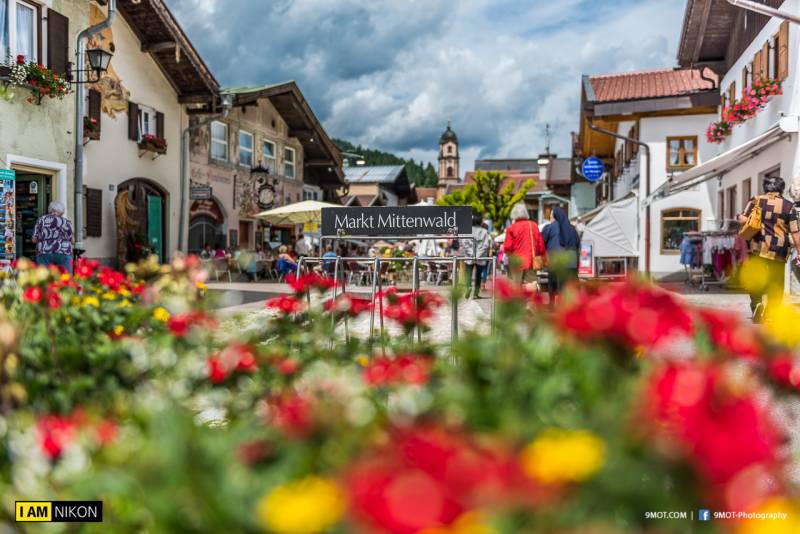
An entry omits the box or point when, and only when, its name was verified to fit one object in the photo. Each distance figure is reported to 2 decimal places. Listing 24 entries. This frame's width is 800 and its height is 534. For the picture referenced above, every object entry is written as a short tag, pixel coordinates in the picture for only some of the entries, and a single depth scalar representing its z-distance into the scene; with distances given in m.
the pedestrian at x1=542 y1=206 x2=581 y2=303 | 10.32
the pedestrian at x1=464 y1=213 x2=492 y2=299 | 14.90
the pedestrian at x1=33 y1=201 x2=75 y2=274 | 9.68
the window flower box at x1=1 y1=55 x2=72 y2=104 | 12.67
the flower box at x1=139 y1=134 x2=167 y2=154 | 17.77
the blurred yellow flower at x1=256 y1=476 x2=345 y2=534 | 0.88
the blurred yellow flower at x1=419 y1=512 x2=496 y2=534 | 0.88
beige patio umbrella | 22.02
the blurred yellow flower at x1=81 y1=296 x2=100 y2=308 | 2.70
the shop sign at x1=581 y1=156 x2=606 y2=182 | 28.61
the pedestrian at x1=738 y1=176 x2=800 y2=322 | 8.20
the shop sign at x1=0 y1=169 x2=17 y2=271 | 11.99
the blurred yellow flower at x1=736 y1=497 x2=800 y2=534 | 0.88
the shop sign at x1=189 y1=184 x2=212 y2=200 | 19.97
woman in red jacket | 9.22
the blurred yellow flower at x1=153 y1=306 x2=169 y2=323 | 2.61
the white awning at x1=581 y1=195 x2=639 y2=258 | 21.03
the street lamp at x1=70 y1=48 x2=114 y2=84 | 12.83
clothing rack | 15.95
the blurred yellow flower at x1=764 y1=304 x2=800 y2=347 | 1.46
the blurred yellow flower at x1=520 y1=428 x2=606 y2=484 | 0.93
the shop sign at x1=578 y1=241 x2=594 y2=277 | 21.09
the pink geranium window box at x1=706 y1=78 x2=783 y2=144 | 14.13
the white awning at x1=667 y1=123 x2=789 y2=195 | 13.00
